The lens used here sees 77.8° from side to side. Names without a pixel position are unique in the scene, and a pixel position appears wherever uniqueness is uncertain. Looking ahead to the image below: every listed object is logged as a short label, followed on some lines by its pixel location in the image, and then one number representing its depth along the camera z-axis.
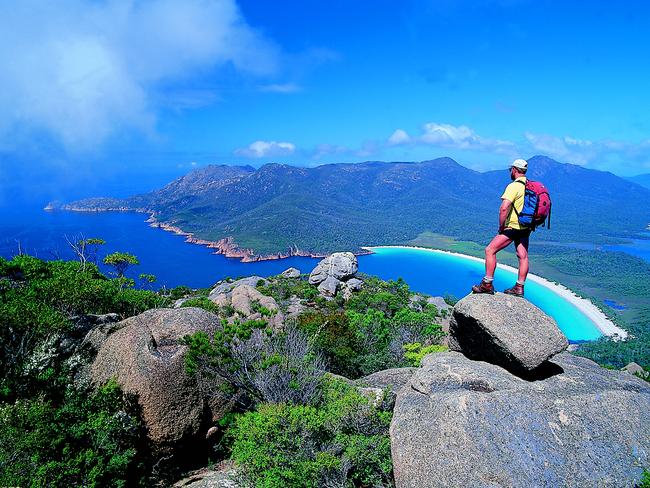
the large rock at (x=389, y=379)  12.23
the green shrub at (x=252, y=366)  11.94
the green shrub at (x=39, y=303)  11.78
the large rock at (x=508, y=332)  8.88
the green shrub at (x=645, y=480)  6.54
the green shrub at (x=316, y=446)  8.98
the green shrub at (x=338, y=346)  20.73
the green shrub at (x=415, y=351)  17.34
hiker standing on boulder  9.48
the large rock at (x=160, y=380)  12.01
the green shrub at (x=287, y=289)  50.73
